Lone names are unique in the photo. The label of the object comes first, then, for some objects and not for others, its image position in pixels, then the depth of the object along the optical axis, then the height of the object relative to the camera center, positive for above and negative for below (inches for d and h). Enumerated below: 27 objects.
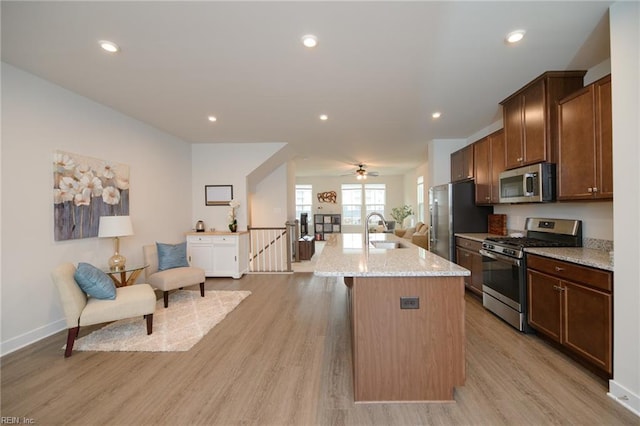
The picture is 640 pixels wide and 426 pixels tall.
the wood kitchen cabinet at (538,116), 110.7 +40.2
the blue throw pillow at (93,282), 103.3 -25.5
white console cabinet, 206.4 -29.0
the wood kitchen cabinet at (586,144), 87.0 +22.0
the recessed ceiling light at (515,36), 84.0 +53.8
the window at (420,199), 366.4 +15.8
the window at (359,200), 472.1 +19.6
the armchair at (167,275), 144.5 -33.6
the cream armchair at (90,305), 97.7 -33.8
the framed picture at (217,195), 220.8 +15.0
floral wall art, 117.3 +10.5
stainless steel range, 110.2 -22.8
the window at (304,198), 480.1 +24.1
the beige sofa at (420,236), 257.1 -23.8
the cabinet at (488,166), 146.5 +24.7
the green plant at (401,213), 414.5 -3.1
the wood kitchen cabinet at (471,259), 145.0 -27.8
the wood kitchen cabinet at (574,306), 76.5 -31.2
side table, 130.1 -31.2
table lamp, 126.0 -7.0
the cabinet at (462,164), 175.5 +30.9
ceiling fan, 311.6 +44.3
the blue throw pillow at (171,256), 160.1 -24.7
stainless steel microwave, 111.8 +10.9
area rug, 104.3 -49.2
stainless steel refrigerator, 171.8 -2.3
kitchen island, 71.5 -32.7
